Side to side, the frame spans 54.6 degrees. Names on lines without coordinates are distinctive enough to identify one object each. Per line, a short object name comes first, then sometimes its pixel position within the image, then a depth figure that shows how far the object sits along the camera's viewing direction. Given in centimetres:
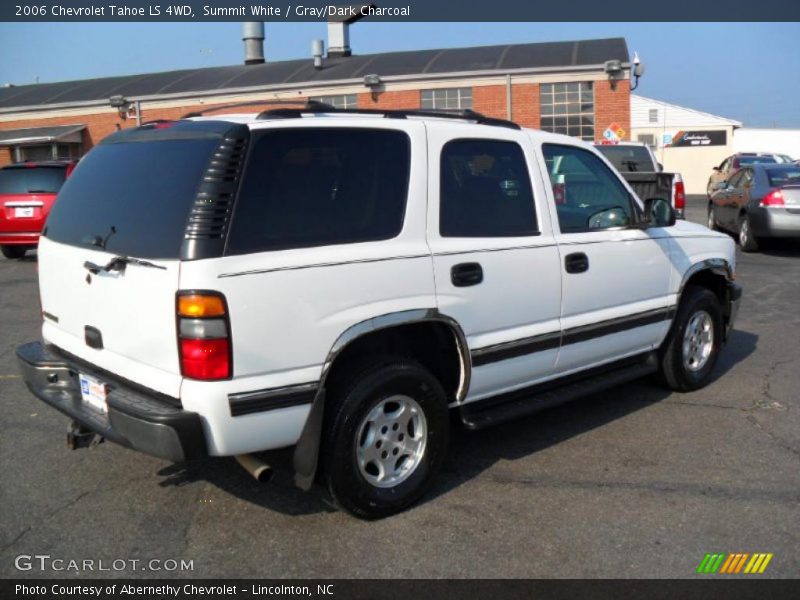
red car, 1224
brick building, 2534
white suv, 314
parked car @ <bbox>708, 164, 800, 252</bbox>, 1225
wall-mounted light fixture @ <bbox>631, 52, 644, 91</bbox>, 2342
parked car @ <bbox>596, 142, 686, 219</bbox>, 1080
